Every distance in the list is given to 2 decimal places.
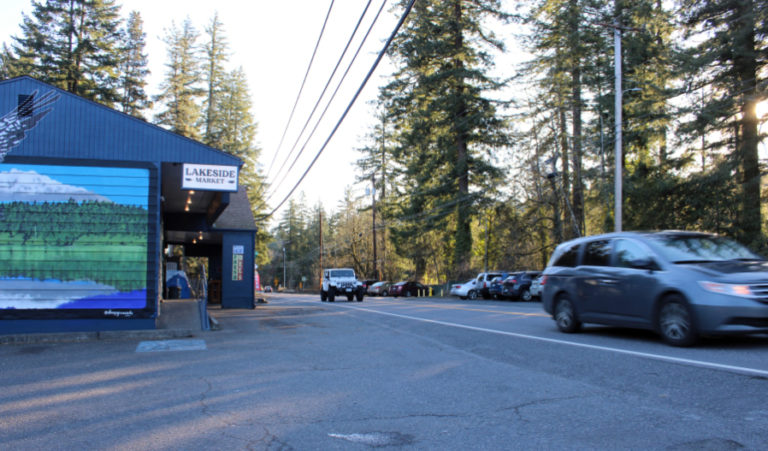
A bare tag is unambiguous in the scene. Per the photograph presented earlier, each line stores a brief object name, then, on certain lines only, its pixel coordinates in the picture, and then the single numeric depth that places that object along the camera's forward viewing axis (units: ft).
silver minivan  24.03
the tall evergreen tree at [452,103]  120.16
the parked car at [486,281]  107.45
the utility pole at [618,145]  67.21
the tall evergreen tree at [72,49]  107.65
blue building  38.99
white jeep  97.76
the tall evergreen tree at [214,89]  160.76
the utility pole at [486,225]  137.34
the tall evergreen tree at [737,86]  66.49
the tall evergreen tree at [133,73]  132.26
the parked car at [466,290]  112.06
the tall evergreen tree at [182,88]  144.77
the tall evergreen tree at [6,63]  118.00
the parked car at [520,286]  97.14
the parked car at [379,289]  155.31
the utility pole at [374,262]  177.10
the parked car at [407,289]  143.02
